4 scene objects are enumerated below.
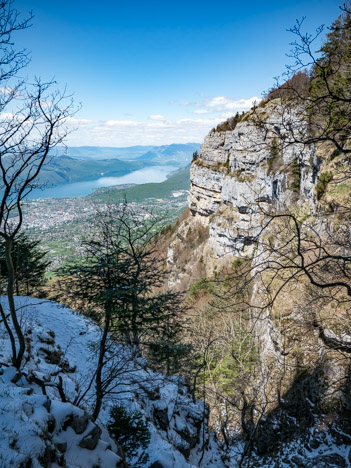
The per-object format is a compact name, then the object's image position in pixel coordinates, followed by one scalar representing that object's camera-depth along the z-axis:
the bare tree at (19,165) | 4.73
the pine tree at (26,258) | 12.23
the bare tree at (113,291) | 5.49
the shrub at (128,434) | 5.34
